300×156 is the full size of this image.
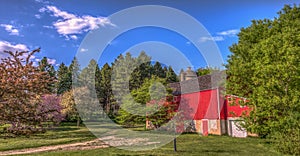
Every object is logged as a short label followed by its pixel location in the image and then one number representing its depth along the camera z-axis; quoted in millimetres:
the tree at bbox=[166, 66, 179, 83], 43275
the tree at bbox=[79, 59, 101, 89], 52688
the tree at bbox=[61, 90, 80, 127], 38556
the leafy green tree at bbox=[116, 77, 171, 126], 20630
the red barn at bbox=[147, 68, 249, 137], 24536
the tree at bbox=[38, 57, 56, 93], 56753
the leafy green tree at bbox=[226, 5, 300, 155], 12222
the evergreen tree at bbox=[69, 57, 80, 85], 58712
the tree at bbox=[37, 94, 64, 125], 36156
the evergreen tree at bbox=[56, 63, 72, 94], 58762
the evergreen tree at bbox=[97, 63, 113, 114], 52031
